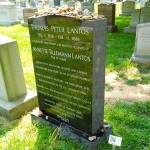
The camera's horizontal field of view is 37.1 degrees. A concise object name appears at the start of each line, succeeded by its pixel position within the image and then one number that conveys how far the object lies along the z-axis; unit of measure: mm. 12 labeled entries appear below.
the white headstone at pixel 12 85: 3602
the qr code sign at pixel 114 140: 2748
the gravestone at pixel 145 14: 9692
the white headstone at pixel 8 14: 13256
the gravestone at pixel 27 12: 12492
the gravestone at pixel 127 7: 15818
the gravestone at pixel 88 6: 14581
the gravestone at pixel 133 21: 10195
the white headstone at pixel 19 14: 15328
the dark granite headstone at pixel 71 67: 2602
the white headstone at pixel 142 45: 6055
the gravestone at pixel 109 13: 10323
